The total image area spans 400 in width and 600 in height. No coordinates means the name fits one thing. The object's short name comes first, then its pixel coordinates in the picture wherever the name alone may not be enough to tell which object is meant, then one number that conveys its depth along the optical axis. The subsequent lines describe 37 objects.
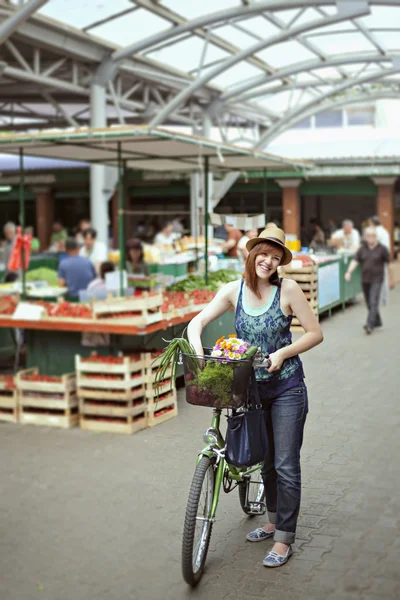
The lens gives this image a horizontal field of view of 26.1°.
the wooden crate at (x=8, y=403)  7.98
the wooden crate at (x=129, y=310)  7.83
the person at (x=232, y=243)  13.76
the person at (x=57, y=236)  20.02
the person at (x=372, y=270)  13.59
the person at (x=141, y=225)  28.66
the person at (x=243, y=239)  11.47
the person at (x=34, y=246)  19.57
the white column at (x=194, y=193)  19.59
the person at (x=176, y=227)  23.16
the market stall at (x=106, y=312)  7.93
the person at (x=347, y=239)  18.86
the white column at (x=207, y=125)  26.97
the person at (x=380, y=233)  17.70
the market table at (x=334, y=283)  14.40
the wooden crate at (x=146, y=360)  7.75
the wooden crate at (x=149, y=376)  7.73
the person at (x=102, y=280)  9.90
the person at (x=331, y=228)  28.12
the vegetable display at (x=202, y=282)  10.84
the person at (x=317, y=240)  17.17
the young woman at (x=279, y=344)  4.48
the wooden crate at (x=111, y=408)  7.52
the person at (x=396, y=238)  28.25
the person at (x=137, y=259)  11.26
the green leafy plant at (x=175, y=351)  4.43
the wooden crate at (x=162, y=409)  7.73
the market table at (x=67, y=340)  8.12
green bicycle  4.19
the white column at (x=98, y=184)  20.08
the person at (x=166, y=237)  18.22
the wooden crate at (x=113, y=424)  7.51
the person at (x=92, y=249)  12.84
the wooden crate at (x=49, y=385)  7.70
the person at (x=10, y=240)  15.99
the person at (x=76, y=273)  10.51
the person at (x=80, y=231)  17.25
